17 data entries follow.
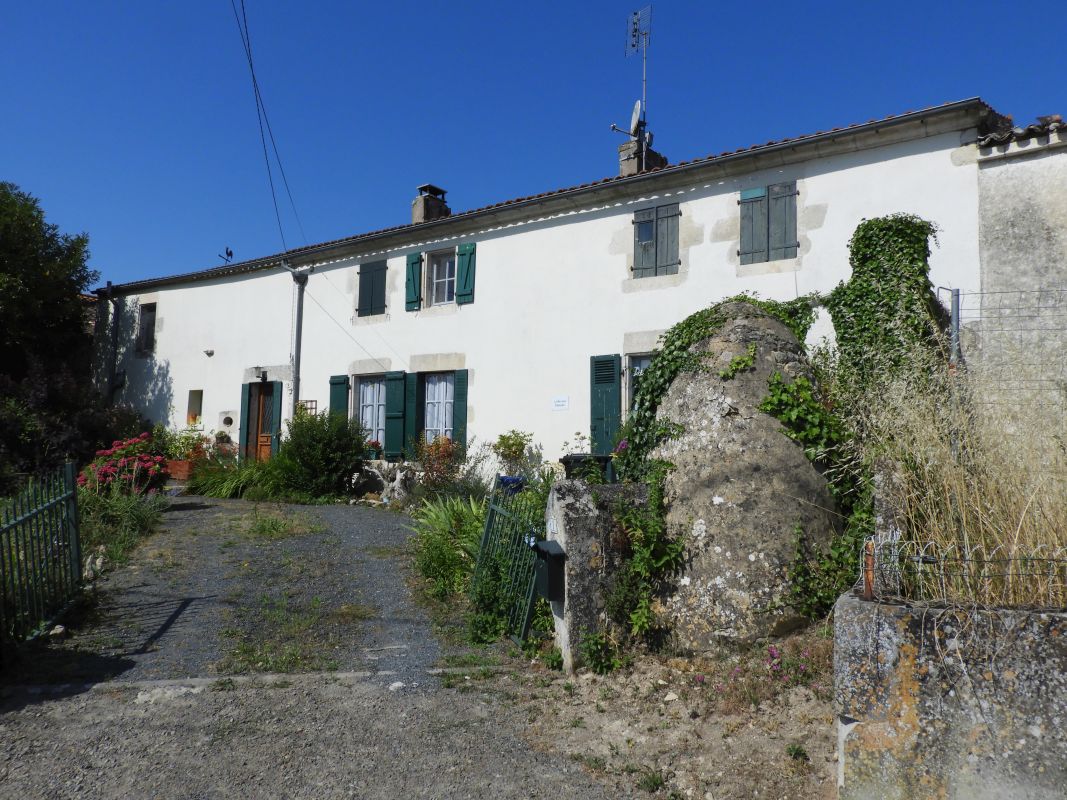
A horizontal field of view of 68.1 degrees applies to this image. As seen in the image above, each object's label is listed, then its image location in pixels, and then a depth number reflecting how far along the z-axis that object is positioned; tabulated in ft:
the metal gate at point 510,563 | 18.16
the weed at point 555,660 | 16.07
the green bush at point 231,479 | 40.45
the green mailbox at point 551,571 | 15.79
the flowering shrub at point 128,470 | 31.81
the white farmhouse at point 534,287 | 29.43
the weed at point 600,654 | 15.28
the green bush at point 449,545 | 21.72
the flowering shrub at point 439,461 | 37.27
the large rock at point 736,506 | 15.14
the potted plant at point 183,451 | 46.29
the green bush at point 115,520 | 25.36
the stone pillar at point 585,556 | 15.58
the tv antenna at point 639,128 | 39.73
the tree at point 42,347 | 40.83
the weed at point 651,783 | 11.29
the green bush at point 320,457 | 39.29
